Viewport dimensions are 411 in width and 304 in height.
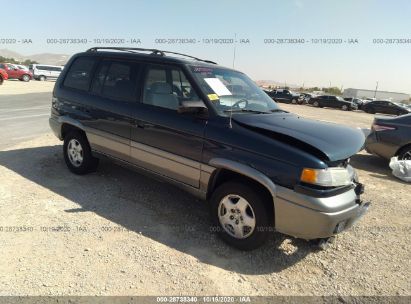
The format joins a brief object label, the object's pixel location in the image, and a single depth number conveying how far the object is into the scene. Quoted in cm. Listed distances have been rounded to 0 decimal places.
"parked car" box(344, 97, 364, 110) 4069
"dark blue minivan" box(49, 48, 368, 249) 319
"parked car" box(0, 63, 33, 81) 3459
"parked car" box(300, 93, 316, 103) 4234
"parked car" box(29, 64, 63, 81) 4209
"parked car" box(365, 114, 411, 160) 722
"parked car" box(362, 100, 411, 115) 3619
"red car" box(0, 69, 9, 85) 2661
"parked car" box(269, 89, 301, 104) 4109
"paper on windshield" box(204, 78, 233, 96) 402
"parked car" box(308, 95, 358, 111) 3875
